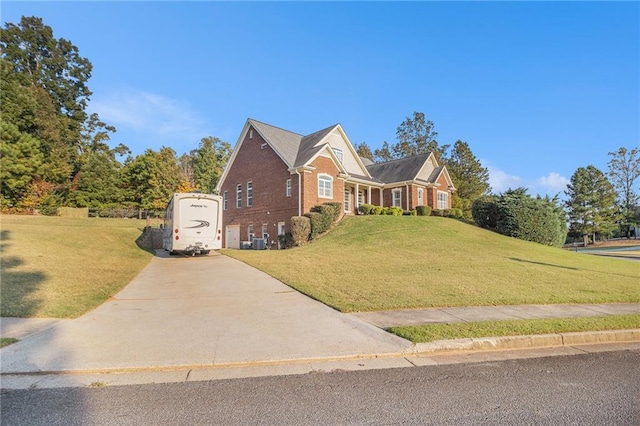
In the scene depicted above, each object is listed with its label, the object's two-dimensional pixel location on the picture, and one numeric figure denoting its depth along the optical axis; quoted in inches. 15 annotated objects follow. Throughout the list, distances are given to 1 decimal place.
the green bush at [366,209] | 1216.2
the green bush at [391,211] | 1247.5
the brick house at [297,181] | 1050.7
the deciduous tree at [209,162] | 2327.8
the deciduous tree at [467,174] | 2011.6
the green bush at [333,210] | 1012.5
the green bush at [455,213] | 1336.1
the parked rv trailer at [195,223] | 753.0
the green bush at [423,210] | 1323.8
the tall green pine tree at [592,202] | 2026.3
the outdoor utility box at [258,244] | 1038.1
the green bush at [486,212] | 1079.6
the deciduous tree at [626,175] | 2444.6
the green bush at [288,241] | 952.3
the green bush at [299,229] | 929.5
